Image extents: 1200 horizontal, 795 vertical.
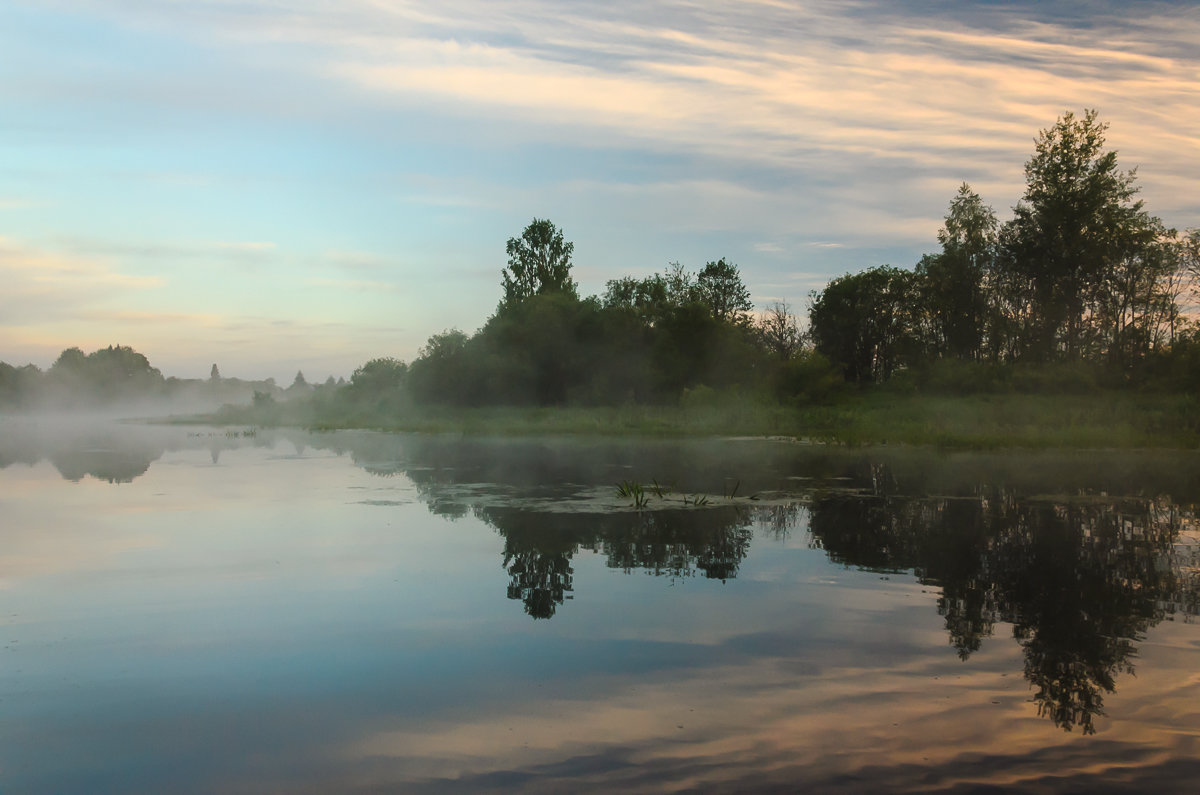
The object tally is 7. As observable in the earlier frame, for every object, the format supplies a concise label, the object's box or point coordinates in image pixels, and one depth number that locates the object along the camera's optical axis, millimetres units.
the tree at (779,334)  88500
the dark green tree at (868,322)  75625
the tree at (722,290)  88750
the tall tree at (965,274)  67000
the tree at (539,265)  74438
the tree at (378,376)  100938
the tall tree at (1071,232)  58688
